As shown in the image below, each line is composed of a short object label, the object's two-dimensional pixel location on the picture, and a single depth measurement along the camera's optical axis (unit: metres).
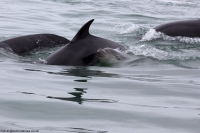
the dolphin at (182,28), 21.80
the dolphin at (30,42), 18.12
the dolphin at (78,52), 15.72
